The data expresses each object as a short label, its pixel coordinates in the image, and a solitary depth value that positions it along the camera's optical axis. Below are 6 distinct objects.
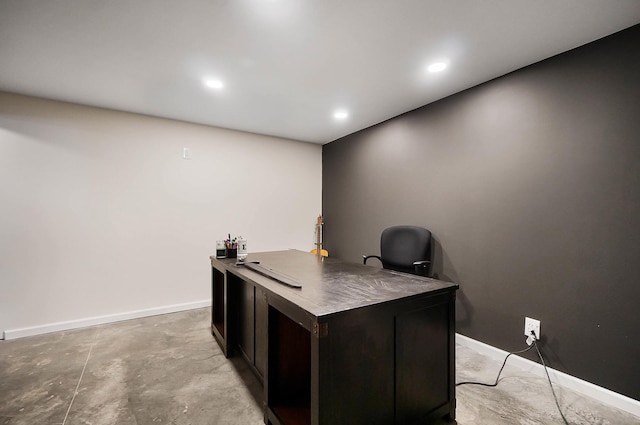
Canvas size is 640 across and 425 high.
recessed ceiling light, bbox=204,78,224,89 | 2.48
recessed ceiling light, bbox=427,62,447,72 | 2.19
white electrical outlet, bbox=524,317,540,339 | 2.08
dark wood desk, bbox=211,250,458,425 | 1.16
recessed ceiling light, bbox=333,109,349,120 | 3.24
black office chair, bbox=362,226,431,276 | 2.64
